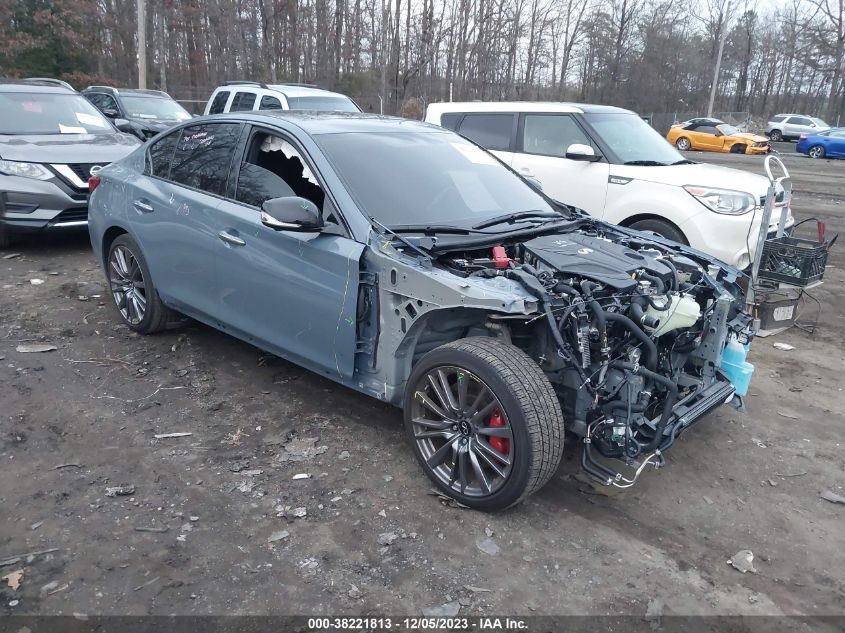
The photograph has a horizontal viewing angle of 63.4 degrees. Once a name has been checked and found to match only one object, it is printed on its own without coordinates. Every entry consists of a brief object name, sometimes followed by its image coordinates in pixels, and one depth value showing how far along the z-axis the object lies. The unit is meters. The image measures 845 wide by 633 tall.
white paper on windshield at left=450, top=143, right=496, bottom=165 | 4.82
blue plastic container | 4.07
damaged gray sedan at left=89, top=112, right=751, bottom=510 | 3.32
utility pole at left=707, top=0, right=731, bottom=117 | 44.22
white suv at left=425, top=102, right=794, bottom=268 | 6.68
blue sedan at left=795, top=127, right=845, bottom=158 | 28.84
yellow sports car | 30.91
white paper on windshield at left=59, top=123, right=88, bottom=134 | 8.70
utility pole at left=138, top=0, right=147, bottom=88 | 24.11
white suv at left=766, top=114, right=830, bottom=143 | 38.41
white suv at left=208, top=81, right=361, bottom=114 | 11.45
